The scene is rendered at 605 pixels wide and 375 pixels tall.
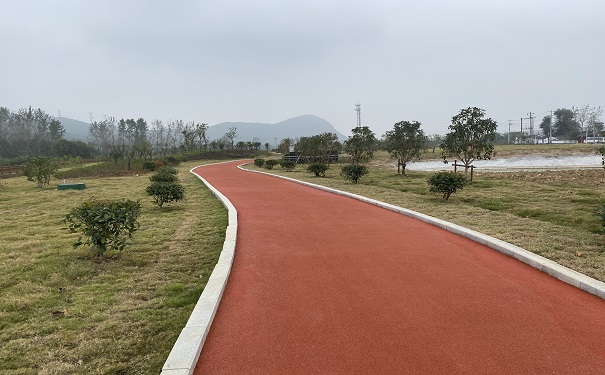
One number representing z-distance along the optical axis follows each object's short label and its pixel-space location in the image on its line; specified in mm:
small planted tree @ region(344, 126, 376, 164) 24469
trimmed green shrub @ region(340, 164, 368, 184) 16484
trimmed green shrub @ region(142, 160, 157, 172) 28811
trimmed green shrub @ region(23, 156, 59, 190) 17344
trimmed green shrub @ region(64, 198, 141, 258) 5312
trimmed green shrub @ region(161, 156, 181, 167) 38328
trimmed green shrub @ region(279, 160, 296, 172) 26031
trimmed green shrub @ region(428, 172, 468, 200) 10586
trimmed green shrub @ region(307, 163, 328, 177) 20484
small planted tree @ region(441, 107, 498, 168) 15945
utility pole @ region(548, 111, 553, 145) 82681
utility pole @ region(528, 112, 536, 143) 90938
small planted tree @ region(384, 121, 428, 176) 20750
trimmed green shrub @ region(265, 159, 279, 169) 28906
